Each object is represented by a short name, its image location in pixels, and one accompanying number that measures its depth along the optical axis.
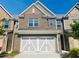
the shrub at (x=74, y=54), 7.43
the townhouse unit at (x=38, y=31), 10.57
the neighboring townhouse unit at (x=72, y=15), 11.28
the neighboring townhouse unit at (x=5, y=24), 10.71
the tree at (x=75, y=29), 7.47
